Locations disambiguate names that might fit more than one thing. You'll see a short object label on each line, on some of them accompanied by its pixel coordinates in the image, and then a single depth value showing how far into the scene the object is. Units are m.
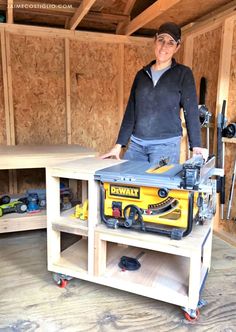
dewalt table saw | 1.32
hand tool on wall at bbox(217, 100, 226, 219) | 2.50
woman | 1.82
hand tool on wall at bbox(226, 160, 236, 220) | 2.50
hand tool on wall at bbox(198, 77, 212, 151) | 2.61
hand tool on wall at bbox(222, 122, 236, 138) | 2.40
